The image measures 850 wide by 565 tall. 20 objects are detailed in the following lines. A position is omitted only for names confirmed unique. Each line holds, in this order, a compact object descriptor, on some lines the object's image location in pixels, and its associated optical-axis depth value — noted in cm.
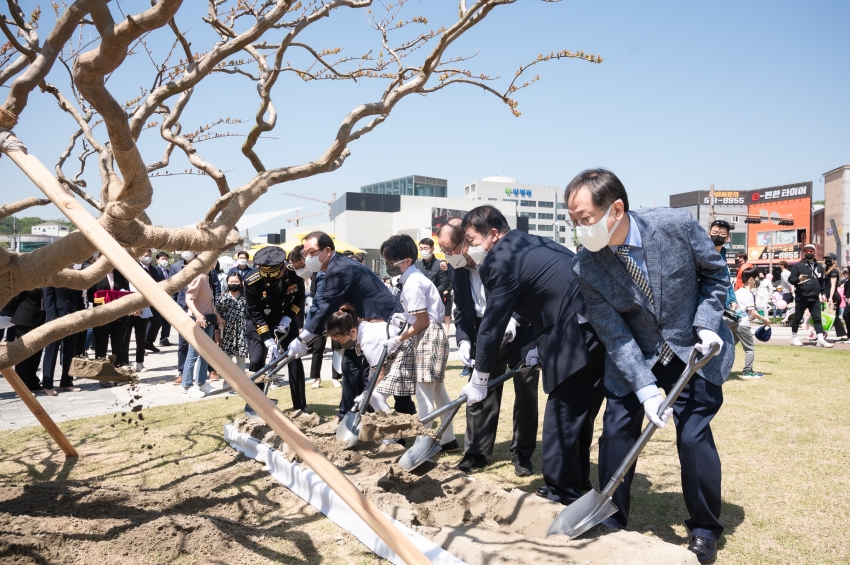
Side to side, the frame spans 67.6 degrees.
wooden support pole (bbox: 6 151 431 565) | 243
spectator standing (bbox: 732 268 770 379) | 856
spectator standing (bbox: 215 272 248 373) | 809
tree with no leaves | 267
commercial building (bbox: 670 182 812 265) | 5491
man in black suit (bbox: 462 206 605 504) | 386
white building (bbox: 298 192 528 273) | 5391
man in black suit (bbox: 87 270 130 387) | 1019
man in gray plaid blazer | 328
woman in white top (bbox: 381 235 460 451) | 539
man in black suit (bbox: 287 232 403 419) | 592
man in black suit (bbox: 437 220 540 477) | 496
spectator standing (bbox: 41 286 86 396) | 871
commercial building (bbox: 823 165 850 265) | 4725
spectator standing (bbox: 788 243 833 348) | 1259
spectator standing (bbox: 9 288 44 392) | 842
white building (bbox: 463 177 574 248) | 8225
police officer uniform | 680
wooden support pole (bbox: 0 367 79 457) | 472
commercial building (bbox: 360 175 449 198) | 6962
